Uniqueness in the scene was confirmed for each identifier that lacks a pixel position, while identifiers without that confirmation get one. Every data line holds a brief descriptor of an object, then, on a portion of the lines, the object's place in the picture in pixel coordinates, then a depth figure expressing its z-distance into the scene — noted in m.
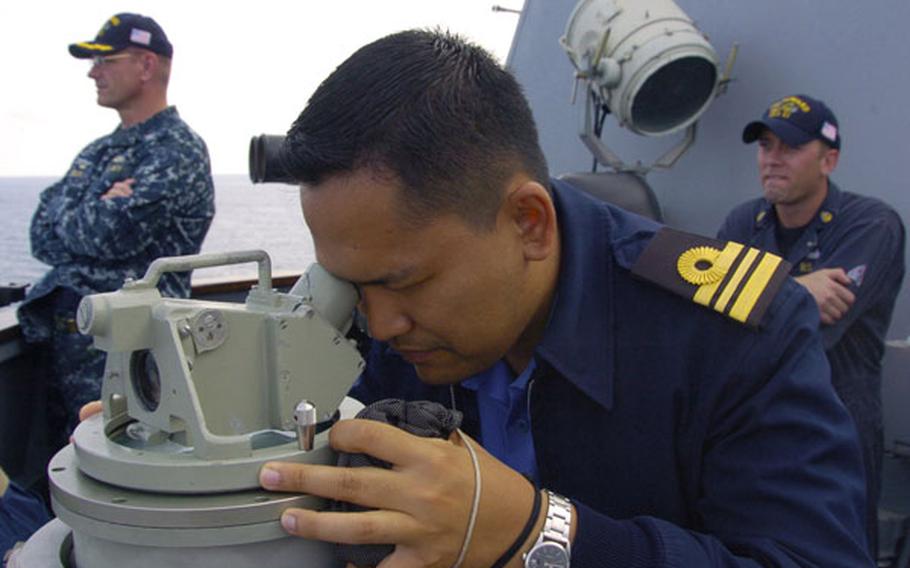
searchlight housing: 2.94
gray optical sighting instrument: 0.77
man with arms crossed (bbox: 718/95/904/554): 2.29
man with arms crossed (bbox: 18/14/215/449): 2.58
